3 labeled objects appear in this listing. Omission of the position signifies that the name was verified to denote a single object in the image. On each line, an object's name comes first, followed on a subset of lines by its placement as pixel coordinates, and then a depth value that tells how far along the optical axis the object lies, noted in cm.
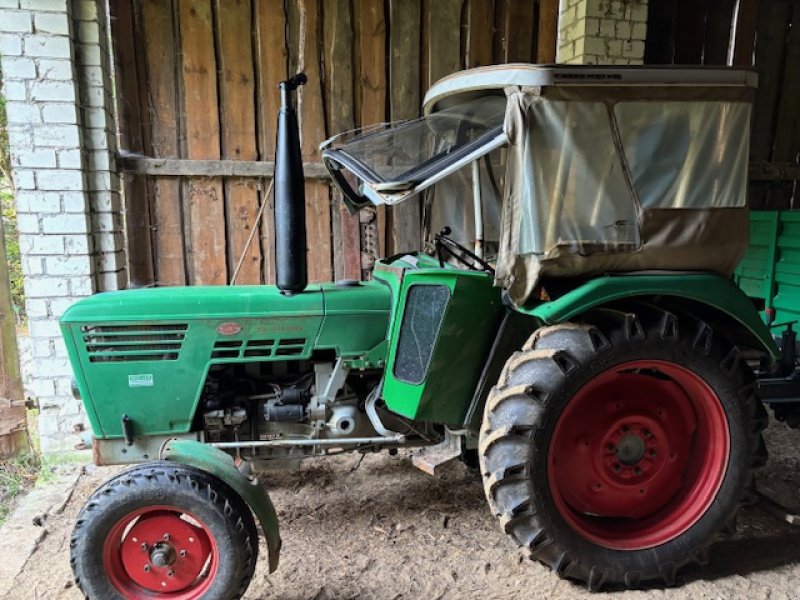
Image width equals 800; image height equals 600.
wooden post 383
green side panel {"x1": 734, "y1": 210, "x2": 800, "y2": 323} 493
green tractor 226
